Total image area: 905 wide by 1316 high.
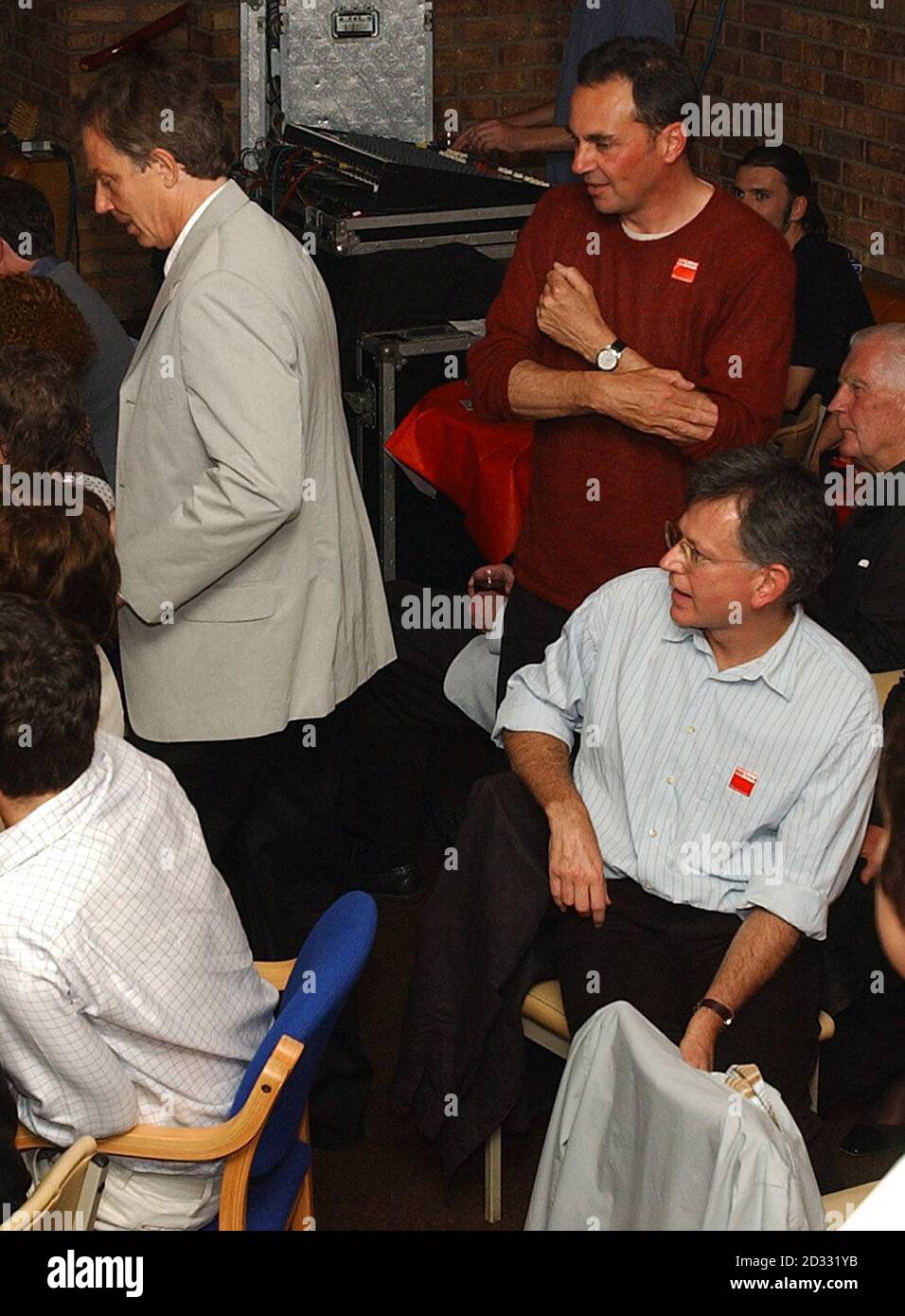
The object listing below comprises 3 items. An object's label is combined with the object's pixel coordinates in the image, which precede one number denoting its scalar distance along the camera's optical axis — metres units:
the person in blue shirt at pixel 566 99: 4.40
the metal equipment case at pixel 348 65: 4.76
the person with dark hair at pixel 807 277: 3.99
